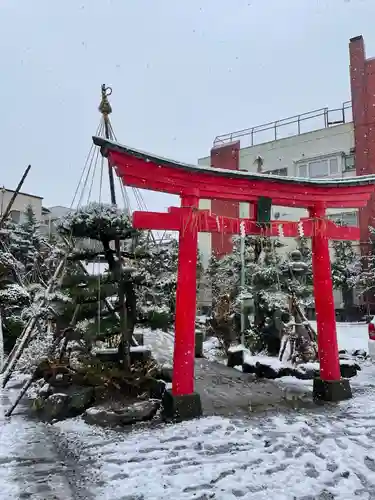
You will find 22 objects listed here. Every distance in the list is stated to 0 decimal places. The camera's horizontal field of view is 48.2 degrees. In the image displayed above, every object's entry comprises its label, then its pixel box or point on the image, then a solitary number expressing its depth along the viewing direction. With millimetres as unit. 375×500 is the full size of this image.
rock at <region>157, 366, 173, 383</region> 7917
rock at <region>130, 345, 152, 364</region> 8086
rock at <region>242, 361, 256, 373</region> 9936
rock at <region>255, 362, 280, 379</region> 9297
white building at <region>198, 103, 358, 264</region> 22719
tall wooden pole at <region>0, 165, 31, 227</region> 10586
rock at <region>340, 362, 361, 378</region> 9242
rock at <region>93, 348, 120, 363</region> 7826
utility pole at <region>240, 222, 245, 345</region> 12703
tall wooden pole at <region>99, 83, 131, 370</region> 7062
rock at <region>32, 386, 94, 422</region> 6445
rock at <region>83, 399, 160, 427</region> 5887
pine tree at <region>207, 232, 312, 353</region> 12305
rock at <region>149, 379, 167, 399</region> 6984
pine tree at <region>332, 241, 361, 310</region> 19906
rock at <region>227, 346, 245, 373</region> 11203
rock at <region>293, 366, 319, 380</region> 9055
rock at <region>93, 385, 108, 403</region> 6652
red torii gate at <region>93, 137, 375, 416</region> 6250
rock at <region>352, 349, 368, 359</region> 11899
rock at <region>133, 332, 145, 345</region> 12250
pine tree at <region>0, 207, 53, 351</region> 11430
